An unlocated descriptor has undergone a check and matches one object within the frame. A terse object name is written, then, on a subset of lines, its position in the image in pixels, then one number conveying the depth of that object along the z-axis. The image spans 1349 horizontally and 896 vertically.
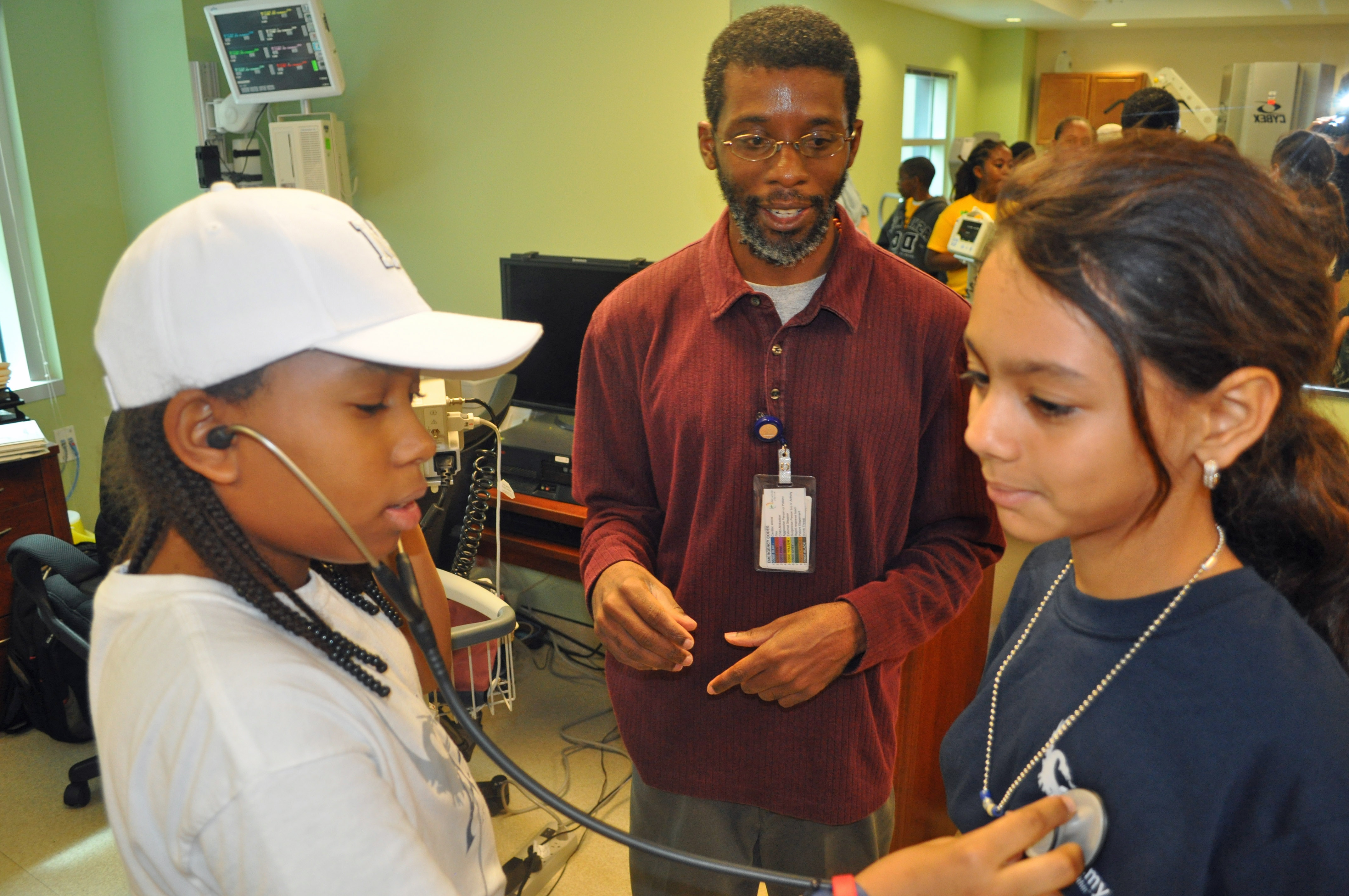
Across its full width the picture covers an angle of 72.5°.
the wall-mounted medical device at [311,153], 3.35
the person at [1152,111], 2.17
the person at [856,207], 2.72
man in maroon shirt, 1.21
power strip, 2.00
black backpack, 2.59
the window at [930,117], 2.51
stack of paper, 2.67
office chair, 2.23
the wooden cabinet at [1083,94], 2.22
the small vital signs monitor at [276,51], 3.20
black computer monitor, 2.74
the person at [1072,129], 2.10
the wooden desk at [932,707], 1.80
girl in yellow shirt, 2.36
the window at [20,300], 3.62
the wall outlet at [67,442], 3.76
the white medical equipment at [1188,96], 2.13
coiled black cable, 1.87
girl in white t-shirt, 0.60
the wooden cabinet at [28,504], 2.71
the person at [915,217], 2.62
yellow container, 3.37
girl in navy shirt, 0.67
